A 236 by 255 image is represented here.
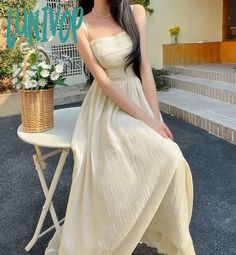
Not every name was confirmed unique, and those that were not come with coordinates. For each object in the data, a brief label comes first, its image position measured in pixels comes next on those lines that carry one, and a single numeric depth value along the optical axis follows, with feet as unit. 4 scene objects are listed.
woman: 4.55
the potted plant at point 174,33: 18.67
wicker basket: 5.37
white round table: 5.23
